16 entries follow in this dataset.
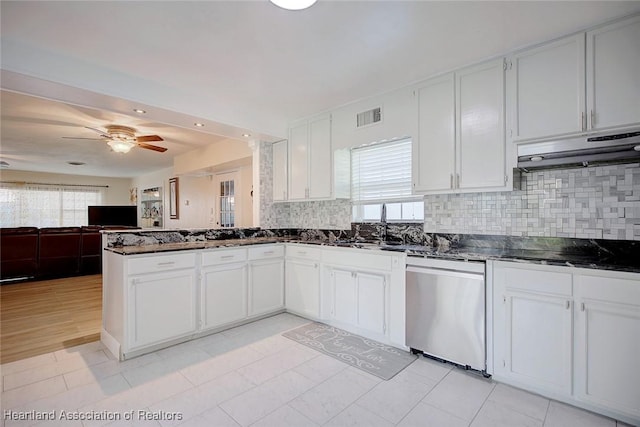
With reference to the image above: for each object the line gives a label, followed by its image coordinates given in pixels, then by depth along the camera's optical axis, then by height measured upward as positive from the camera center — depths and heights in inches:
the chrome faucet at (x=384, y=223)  129.6 -5.3
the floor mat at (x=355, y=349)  91.7 -47.3
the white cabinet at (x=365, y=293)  103.0 -30.4
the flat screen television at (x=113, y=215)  334.0 -2.5
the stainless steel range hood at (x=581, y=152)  76.4 +16.0
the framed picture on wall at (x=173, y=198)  270.4 +13.6
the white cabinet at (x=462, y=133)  92.7 +25.8
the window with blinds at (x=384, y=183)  125.2 +12.5
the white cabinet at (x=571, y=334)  65.5 -29.8
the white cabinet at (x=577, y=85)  73.5 +33.6
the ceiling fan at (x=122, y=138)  168.9 +43.0
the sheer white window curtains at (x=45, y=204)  314.0 +10.5
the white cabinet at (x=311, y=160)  139.9 +25.2
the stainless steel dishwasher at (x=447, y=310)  85.1 -30.0
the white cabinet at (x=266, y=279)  130.2 -30.1
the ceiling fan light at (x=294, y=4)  63.5 +44.5
